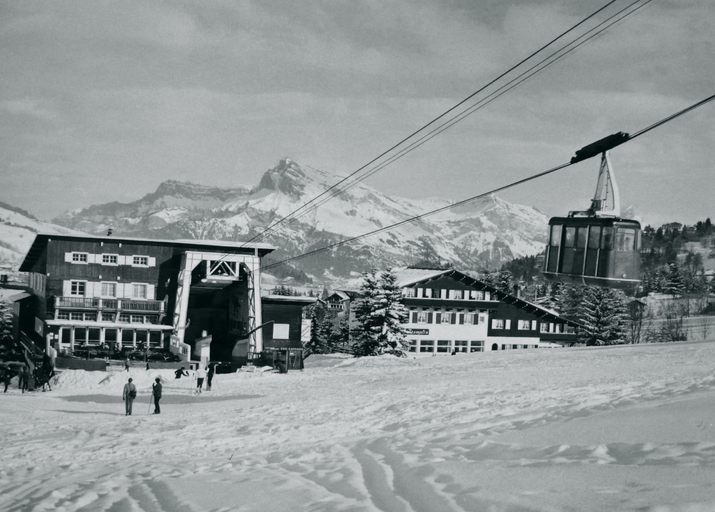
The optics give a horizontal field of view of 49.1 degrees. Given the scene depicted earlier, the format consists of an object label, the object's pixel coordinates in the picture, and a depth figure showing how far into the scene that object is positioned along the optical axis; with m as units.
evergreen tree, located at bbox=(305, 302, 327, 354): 103.94
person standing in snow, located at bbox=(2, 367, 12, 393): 36.00
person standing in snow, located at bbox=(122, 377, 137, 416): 26.73
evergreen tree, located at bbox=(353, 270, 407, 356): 68.69
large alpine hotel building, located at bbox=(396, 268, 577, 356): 90.25
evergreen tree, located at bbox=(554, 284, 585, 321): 136.16
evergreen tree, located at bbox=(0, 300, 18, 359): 79.25
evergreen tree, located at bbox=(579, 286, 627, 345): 88.44
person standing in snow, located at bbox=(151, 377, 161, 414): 27.05
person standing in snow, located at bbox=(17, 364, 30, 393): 36.88
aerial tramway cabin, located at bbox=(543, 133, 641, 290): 23.66
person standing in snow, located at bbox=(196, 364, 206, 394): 35.09
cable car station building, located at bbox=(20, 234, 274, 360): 63.25
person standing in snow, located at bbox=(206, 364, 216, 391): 36.50
